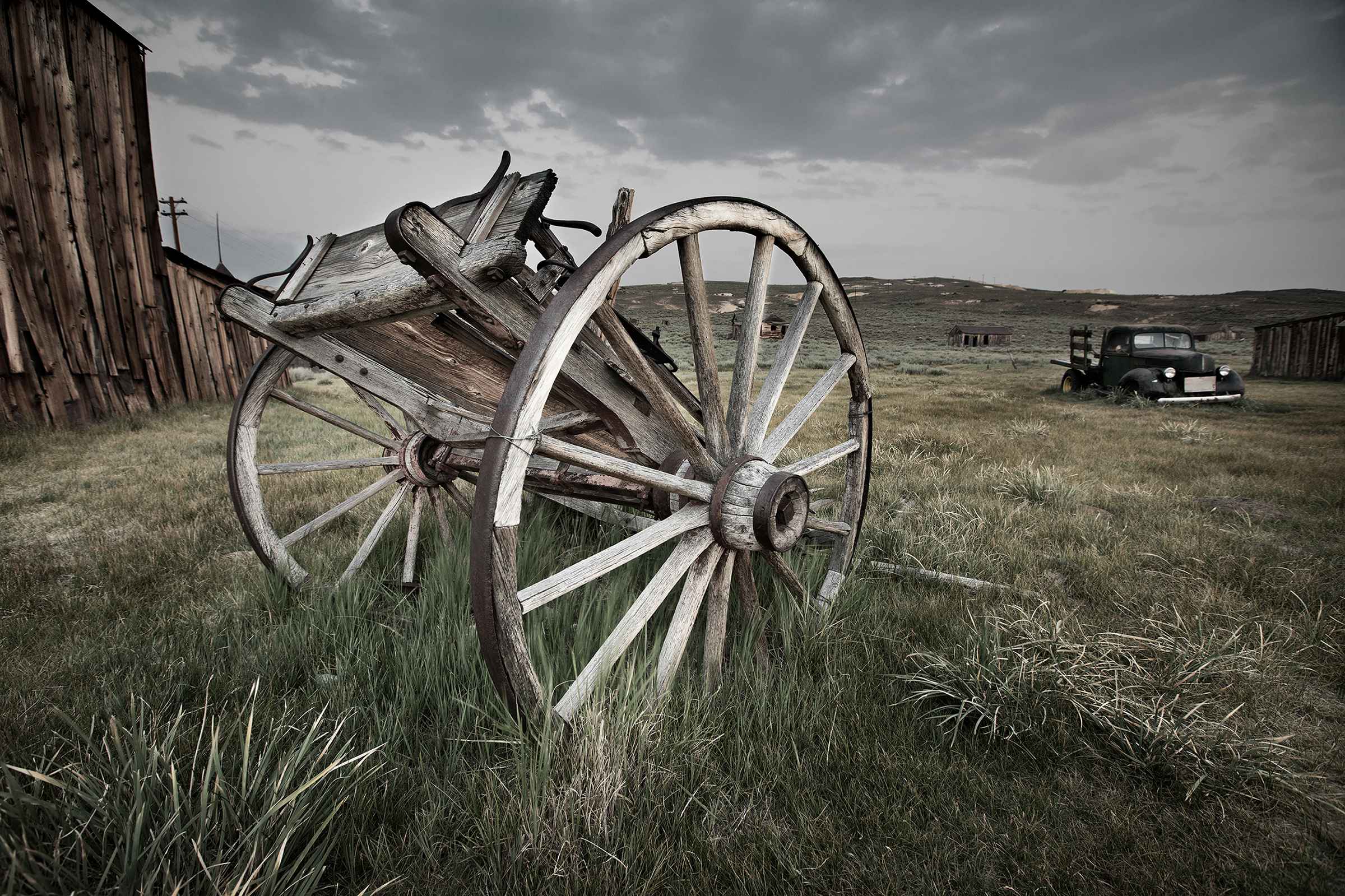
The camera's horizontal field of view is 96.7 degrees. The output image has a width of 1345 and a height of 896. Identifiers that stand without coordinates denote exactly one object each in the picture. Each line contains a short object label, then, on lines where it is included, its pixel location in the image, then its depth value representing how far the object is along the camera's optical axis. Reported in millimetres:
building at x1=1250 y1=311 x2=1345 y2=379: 15539
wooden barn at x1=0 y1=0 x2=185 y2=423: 6551
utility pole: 21688
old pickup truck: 10922
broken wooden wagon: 1471
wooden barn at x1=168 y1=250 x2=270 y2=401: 9227
